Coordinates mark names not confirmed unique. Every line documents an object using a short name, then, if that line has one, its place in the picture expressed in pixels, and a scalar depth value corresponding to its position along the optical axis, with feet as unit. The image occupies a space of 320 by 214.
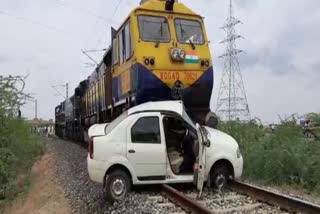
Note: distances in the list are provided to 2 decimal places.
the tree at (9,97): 48.32
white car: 28.14
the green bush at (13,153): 45.91
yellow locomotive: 36.63
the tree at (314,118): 48.06
